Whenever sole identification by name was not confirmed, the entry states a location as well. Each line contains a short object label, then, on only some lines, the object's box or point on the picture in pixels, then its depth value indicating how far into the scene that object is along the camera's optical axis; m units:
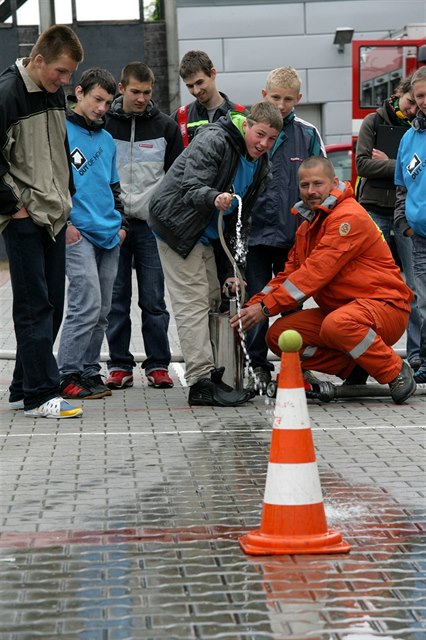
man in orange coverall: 7.60
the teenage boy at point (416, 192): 8.26
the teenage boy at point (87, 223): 8.05
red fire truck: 19.66
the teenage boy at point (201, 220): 7.59
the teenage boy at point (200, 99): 8.34
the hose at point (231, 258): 7.64
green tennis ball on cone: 4.71
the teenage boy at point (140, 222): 8.55
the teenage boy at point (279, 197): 8.34
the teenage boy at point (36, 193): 7.10
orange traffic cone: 4.60
